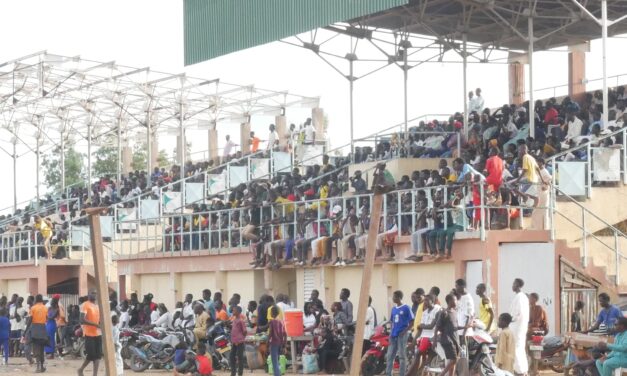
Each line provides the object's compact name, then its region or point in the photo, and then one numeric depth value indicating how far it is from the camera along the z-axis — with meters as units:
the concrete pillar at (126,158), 64.56
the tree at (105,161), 90.12
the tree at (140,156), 88.88
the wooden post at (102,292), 20.72
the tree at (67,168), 94.38
